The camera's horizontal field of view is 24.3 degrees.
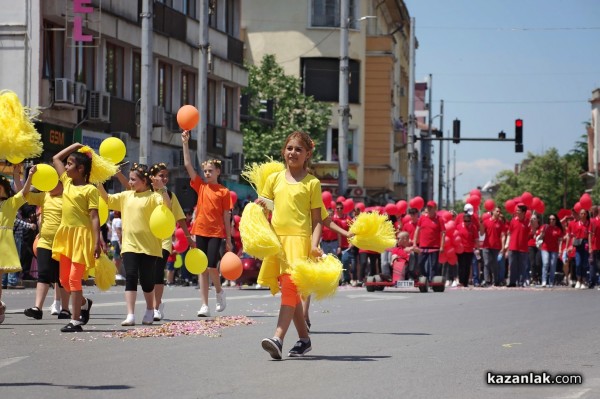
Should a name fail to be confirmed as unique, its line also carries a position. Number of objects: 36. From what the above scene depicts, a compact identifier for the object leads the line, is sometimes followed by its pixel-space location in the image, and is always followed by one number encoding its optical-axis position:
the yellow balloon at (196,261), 15.78
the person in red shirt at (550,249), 32.72
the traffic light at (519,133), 56.91
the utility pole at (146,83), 32.31
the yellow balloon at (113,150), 14.68
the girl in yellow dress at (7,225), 14.84
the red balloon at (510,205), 37.22
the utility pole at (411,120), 58.80
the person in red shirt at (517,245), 32.25
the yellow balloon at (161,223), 14.31
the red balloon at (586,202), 34.62
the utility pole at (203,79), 37.53
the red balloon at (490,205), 35.75
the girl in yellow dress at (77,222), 14.38
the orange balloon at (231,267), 13.66
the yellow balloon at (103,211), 15.17
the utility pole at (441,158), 107.26
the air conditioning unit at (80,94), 34.81
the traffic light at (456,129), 60.20
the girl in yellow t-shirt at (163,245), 15.29
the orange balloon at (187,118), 14.80
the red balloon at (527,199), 36.12
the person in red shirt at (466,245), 31.66
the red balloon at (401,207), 34.72
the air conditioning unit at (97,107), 36.59
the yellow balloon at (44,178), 13.89
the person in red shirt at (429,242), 28.42
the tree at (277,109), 58.78
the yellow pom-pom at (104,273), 15.08
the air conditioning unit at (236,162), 52.28
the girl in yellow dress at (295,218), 11.38
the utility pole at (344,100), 45.91
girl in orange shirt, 16.80
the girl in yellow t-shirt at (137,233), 14.72
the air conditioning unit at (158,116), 41.19
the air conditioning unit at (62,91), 34.07
